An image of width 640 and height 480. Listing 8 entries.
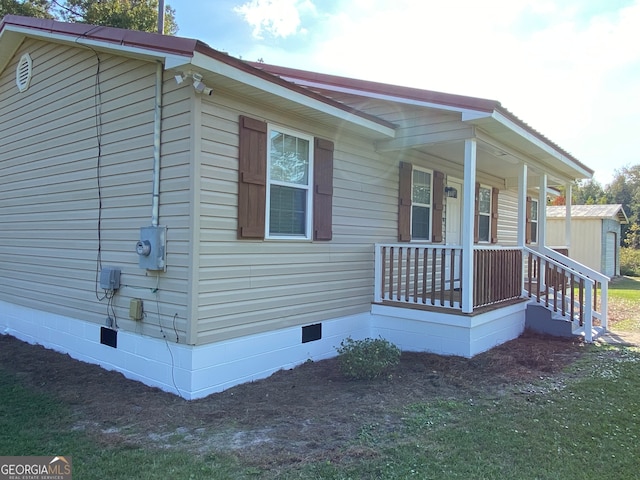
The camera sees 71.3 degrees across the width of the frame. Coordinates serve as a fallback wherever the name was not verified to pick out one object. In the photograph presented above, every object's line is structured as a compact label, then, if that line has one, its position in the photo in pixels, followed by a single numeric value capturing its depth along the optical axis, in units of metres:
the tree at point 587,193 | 45.84
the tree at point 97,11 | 13.85
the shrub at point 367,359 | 4.87
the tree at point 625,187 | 43.04
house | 4.41
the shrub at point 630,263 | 21.56
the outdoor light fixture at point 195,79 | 4.02
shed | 19.16
